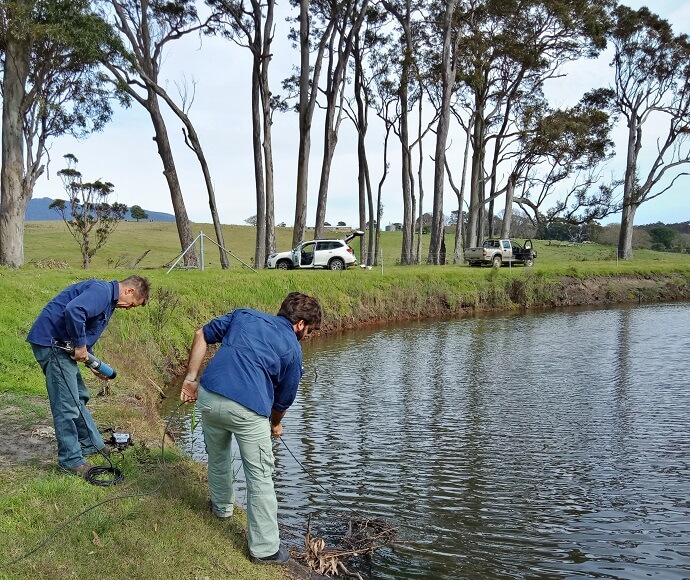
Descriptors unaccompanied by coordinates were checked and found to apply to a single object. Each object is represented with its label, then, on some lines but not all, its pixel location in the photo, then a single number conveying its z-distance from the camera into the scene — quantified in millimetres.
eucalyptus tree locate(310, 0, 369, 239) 31453
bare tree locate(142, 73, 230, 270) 26188
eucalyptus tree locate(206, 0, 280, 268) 29016
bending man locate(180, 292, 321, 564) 4586
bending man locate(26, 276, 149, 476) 5449
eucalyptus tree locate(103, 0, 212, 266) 25422
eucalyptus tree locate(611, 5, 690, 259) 43188
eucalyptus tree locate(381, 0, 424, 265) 36300
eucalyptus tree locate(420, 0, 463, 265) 34219
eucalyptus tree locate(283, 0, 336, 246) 29250
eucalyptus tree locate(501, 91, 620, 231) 37312
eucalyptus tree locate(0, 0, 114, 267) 21000
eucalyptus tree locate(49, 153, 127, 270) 36750
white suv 29062
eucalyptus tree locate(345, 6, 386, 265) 38281
